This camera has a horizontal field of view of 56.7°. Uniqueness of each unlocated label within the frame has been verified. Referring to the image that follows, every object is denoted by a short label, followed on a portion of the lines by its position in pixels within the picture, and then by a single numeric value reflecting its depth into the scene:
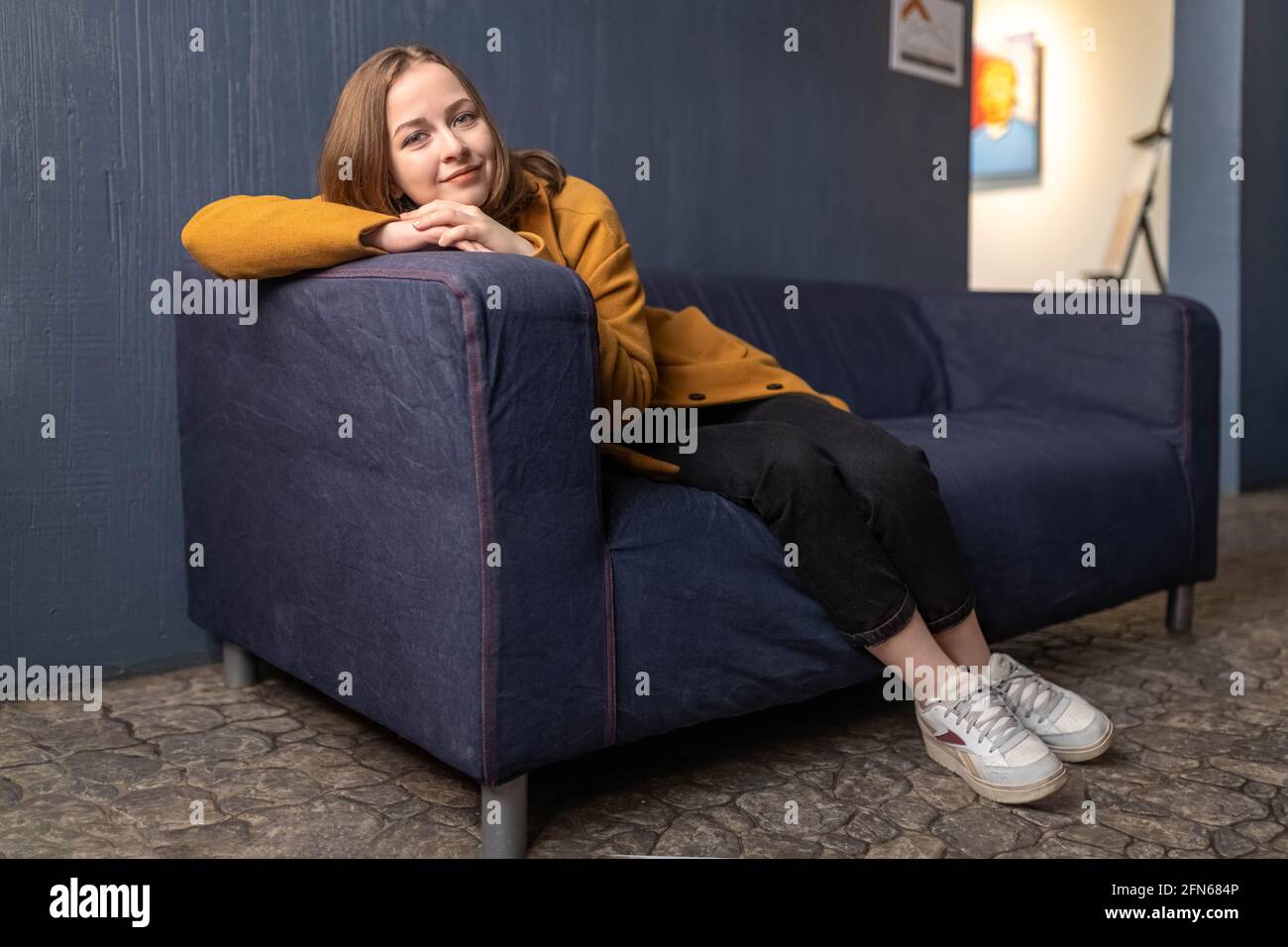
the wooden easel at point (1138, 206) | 5.27
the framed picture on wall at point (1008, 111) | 5.68
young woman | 1.42
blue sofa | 1.22
